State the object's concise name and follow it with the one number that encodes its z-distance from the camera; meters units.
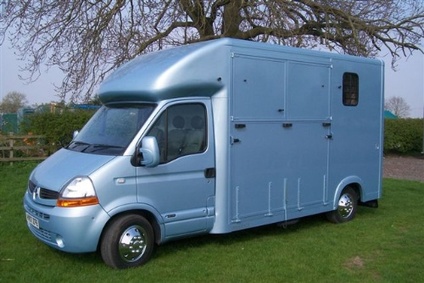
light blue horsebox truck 5.67
